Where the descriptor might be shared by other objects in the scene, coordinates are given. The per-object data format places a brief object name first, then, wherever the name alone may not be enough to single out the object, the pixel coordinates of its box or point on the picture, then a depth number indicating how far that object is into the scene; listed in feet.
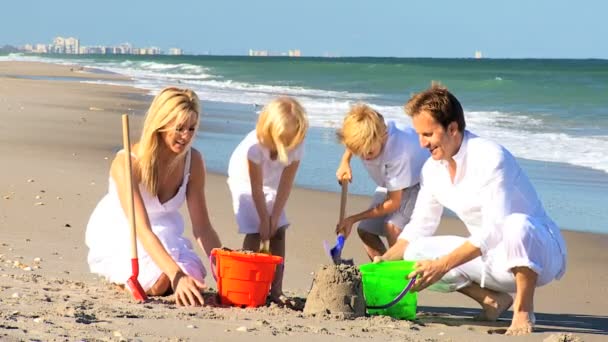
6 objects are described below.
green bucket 28.81
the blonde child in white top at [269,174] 30.99
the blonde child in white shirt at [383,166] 32.45
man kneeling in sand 27.71
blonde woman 28.48
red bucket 28.19
